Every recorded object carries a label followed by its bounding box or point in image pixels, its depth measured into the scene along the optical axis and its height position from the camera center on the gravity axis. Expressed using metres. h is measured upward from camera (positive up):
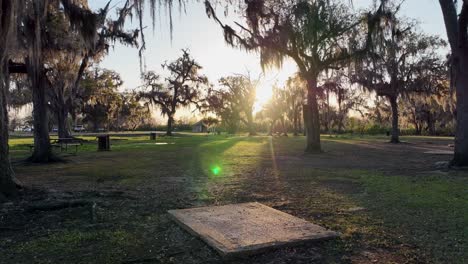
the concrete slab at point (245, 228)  4.10 -1.23
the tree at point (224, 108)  51.91 +2.48
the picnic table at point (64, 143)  19.57 -0.78
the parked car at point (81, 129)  73.54 -0.12
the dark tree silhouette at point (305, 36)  16.16 +3.79
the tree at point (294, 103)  45.19 +2.67
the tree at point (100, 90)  31.60 +3.18
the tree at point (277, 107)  56.48 +2.67
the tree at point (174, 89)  49.12 +4.68
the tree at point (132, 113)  50.74 +2.13
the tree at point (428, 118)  51.83 +0.46
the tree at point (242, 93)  55.75 +4.58
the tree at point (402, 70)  27.53 +3.65
